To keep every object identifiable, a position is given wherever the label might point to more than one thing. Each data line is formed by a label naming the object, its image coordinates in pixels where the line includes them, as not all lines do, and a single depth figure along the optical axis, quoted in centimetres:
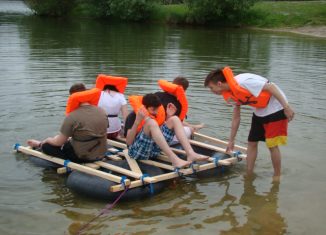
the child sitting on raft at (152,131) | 645
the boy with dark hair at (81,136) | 654
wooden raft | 610
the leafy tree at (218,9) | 4069
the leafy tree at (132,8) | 4519
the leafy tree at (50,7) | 5284
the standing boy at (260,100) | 609
